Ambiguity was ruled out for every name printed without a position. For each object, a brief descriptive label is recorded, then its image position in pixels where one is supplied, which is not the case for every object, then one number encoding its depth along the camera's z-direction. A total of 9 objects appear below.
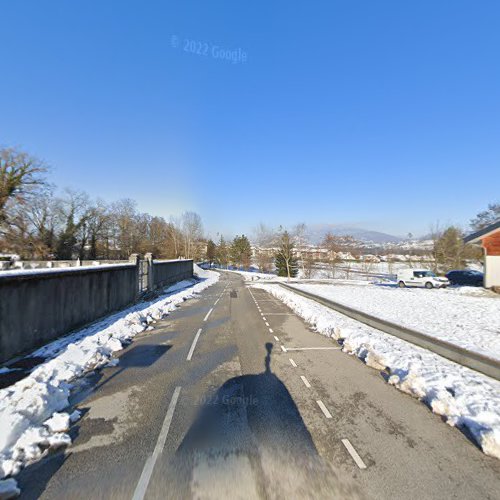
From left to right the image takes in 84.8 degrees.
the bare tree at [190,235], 71.56
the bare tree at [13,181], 34.84
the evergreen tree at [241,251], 82.68
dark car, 28.22
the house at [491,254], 21.58
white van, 26.98
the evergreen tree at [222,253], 94.31
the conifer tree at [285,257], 44.41
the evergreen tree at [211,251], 96.44
